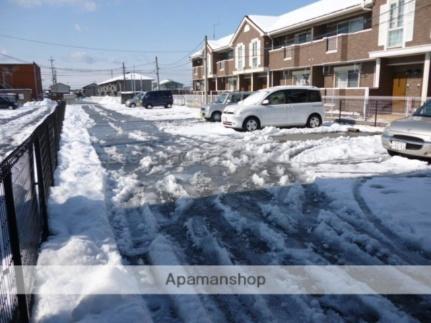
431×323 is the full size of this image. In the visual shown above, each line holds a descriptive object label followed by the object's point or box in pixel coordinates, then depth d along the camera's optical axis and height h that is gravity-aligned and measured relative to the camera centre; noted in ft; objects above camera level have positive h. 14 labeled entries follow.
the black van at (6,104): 116.67 -2.28
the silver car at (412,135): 25.07 -3.42
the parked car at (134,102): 131.54 -2.84
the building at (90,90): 387.53 +5.48
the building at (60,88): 302.99 +6.75
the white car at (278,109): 47.50 -2.46
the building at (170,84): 301.84 +7.85
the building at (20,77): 187.52 +10.30
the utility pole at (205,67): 90.48 +6.58
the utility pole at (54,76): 322.34 +17.76
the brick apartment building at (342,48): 57.98 +8.57
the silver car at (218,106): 63.41 -2.42
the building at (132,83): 292.90 +9.08
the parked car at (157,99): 118.83 -1.80
